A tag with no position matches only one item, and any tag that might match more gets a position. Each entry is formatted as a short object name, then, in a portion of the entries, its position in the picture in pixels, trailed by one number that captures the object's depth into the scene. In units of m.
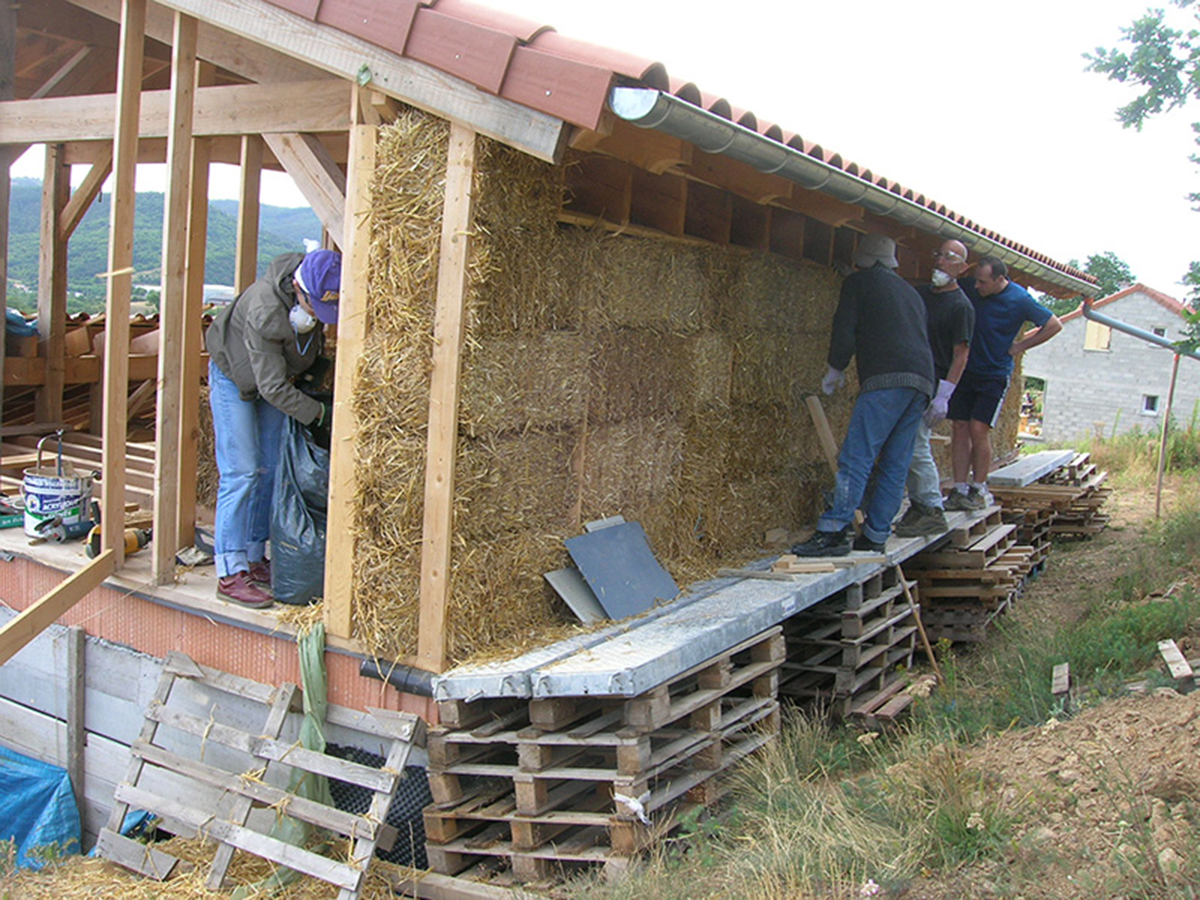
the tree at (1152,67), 14.77
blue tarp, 5.93
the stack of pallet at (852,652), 6.18
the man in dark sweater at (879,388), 6.47
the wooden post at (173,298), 5.21
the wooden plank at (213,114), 4.96
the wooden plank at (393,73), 4.04
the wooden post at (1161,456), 11.70
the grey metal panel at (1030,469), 11.36
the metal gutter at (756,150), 3.76
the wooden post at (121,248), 5.38
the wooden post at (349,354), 4.50
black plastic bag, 5.05
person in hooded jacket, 5.01
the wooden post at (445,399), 4.28
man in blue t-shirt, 8.38
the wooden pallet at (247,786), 4.37
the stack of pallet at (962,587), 7.58
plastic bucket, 6.12
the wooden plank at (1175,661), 5.09
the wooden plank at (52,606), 5.06
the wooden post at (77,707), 5.93
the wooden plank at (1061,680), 5.46
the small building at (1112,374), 34.66
